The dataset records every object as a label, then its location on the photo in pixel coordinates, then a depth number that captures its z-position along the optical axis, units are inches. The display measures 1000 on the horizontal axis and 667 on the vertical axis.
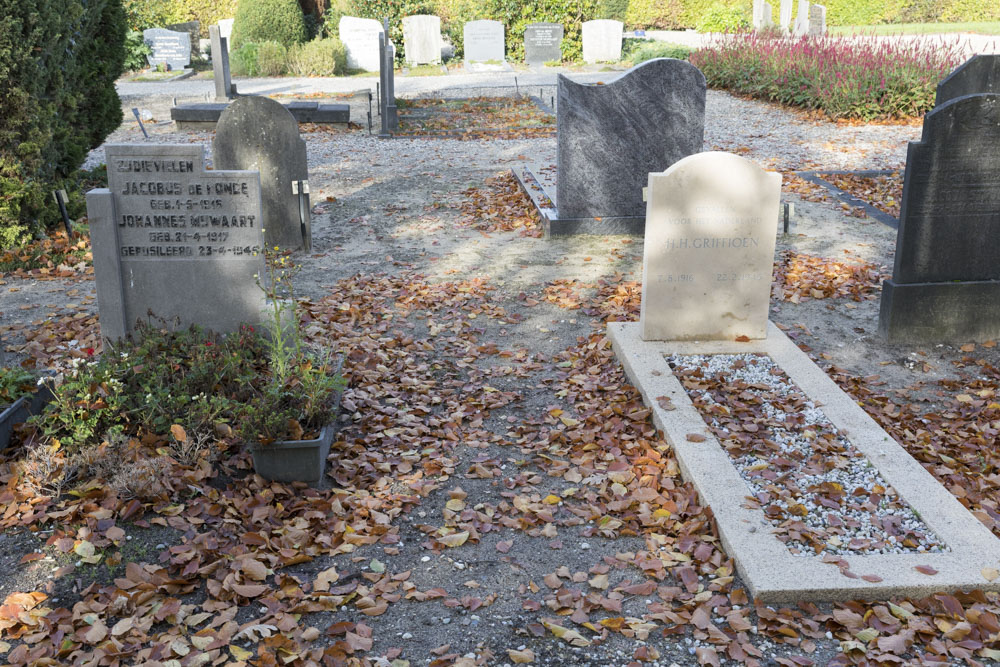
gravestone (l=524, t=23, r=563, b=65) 1055.0
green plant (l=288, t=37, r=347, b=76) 973.8
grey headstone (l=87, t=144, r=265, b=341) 209.2
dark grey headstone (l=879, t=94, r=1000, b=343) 229.6
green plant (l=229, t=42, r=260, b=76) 965.8
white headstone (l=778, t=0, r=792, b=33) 1171.3
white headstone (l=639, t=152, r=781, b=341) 223.3
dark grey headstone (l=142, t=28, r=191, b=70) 999.0
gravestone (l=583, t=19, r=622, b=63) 1053.2
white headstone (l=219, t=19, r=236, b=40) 1122.0
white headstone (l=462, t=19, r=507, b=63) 1043.9
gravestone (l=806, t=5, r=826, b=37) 1016.9
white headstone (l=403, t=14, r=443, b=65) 1035.9
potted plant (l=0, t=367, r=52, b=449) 180.1
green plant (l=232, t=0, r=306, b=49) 1009.5
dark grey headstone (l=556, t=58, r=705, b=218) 347.9
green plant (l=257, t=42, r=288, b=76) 962.1
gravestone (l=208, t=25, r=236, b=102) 745.6
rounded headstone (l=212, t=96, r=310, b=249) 330.6
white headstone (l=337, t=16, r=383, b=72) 1030.4
